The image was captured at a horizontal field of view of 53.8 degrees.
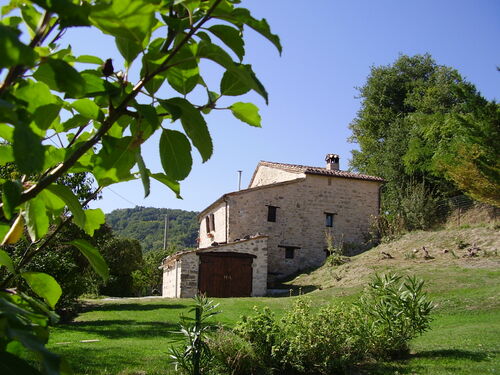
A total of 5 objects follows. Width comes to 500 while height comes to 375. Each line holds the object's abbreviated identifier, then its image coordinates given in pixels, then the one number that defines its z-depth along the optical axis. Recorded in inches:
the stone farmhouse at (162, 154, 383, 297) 919.0
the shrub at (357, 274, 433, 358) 259.6
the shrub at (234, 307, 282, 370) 231.5
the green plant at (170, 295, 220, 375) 190.4
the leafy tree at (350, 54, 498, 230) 881.5
